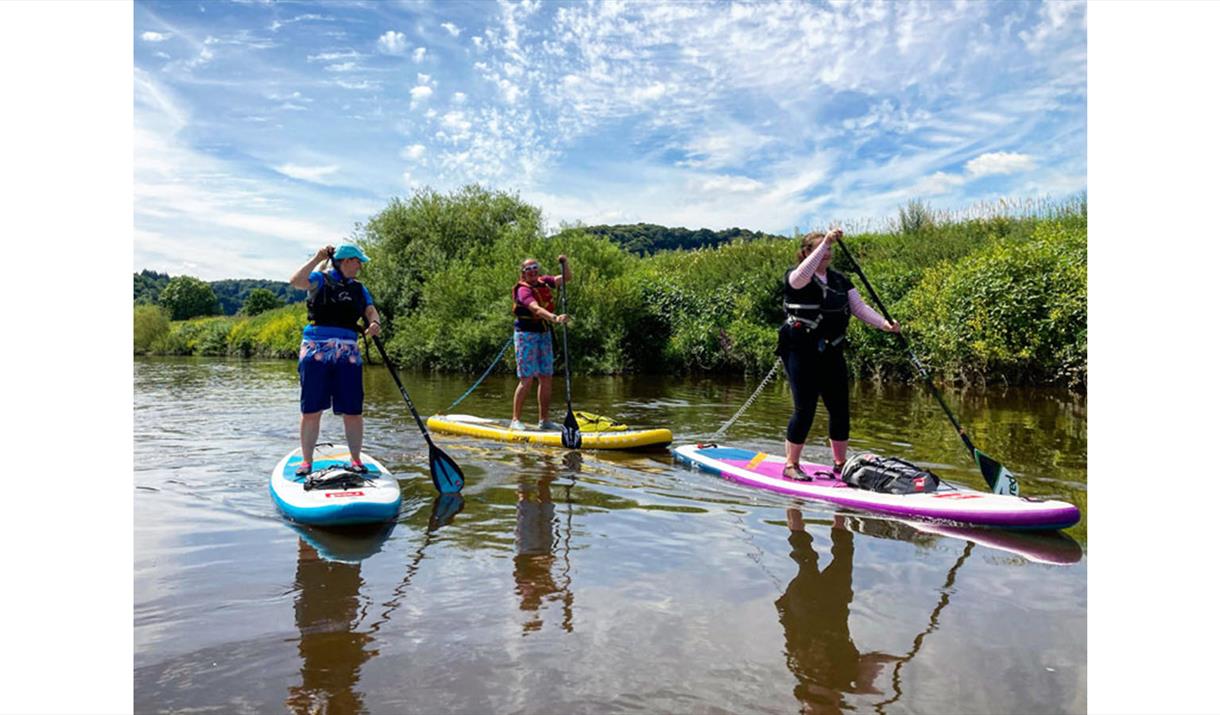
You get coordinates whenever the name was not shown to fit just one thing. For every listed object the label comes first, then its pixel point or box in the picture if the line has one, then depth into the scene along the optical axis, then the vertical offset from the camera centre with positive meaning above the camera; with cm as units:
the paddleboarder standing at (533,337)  958 +32
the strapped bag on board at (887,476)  609 -88
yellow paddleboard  888 -85
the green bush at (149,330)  5078 +211
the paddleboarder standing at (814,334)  647 +24
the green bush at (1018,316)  1418 +88
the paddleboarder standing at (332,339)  608 +18
